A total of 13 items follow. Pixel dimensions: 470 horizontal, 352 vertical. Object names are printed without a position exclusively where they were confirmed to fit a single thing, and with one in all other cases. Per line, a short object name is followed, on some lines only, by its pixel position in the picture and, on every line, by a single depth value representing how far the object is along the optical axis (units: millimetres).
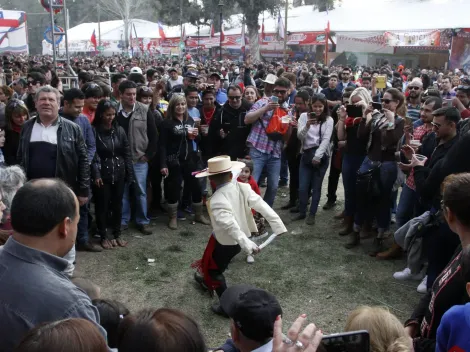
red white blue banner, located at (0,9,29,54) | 24609
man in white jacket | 3525
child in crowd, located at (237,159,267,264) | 4727
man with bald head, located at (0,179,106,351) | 1544
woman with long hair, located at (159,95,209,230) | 5609
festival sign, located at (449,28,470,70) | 23016
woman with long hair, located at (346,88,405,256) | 4805
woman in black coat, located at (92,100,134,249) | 4825
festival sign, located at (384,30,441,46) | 23250
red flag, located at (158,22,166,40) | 36000
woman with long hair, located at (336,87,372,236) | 5293
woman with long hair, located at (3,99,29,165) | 4914
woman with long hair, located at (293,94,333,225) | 5680
